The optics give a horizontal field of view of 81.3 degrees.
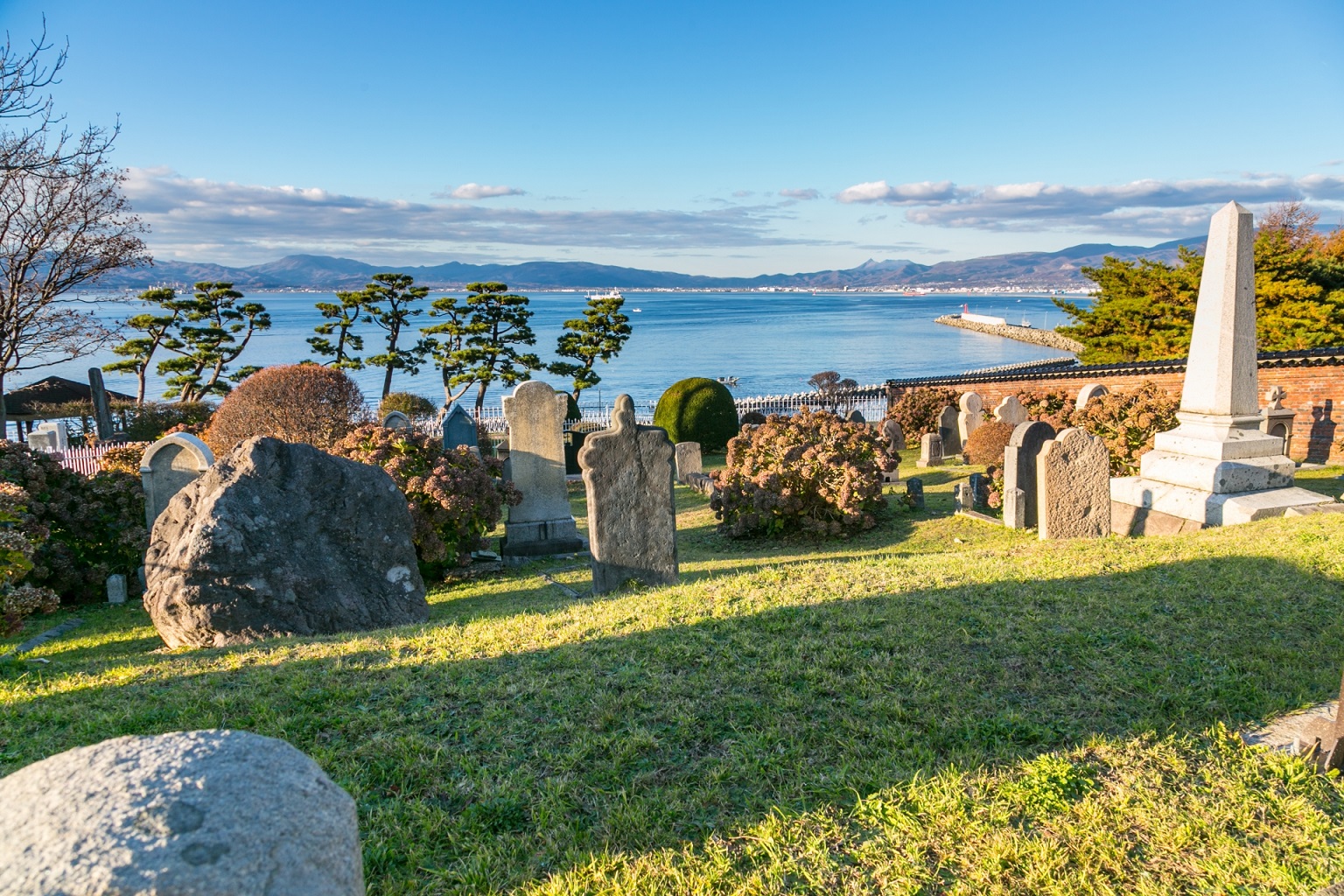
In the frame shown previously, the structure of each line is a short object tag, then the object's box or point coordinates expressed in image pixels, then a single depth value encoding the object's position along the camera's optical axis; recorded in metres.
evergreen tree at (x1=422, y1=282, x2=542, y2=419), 32.06
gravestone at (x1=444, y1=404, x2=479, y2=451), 14.87
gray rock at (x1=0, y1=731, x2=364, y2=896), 1.46
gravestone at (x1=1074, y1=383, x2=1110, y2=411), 16.50
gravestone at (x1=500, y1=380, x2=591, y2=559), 11.20
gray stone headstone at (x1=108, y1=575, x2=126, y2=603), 9.29
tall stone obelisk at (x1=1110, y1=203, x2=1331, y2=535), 8.46
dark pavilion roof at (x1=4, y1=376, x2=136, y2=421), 23.73
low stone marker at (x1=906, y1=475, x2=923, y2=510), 12.22
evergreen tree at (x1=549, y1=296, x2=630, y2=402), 33.41
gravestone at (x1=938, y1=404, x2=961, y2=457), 18.38
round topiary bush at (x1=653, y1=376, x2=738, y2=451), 21.89
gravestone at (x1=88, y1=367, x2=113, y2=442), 19.92
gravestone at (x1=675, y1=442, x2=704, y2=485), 16.66
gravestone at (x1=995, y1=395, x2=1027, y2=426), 16.72
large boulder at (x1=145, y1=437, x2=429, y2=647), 6.40
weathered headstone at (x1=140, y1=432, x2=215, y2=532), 9.52
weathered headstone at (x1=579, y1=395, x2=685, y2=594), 7.11
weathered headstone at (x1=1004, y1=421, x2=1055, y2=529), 10.20
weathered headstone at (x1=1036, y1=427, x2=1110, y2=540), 8.83
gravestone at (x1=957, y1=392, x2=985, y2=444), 18.11
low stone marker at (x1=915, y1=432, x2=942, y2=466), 16.92
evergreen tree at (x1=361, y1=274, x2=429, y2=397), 32.09
